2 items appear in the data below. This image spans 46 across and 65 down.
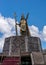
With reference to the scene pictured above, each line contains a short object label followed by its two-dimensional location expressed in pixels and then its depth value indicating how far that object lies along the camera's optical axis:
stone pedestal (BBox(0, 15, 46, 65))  12.62
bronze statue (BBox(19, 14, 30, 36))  17.70
